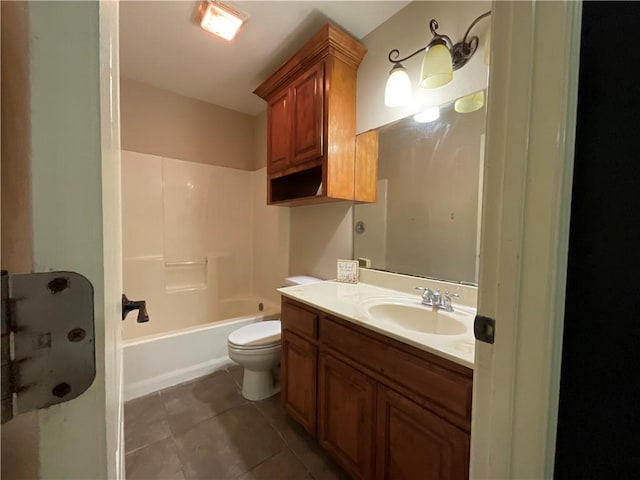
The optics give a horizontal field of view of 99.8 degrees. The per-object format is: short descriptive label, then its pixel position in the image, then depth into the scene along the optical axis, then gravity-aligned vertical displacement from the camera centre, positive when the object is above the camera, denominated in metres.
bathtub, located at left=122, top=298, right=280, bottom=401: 1.76 -0.92
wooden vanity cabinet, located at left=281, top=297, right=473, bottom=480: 0.81 -0.63
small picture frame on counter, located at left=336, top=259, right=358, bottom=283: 1.72 -0.27
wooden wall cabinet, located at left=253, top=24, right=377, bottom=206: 1.58 +0.73
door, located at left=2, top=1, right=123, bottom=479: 0.20 +0.04
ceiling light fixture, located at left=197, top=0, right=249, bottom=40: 1.43 +1.16
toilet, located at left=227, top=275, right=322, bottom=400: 1.66 -0.80
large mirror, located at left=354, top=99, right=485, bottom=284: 1.26 +0.16
